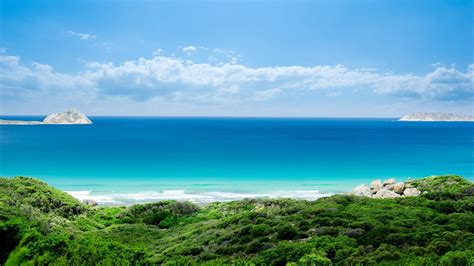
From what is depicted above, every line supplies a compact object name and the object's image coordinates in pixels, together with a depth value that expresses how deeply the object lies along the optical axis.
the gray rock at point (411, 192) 28.39
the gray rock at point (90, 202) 31.98
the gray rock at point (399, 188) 30.39
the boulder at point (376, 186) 32.49
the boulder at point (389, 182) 33.05
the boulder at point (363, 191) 31.63
